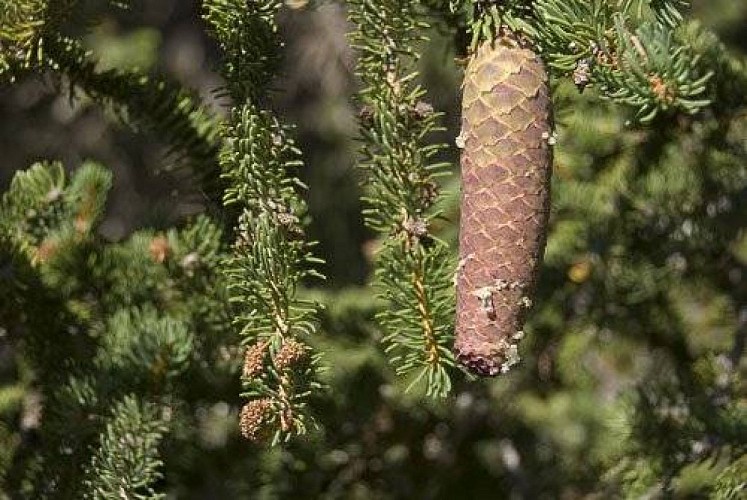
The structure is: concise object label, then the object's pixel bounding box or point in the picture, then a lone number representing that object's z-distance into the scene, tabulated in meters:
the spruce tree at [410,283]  1.58
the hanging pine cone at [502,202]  1.57
